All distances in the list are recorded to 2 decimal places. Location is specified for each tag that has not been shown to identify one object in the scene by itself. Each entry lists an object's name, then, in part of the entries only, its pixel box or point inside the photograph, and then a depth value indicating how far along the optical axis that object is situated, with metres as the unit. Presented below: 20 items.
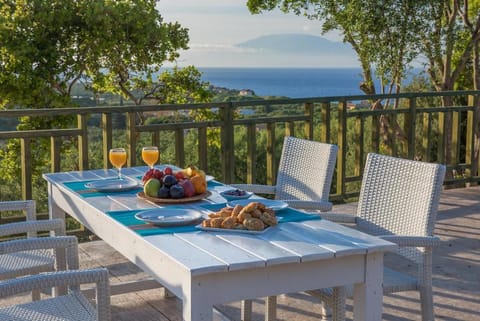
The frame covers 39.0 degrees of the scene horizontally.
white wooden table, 2.02
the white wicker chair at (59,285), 2.29
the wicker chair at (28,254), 2.99
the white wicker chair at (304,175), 3.60
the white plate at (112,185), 3.13
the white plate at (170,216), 2.48
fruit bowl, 2.88
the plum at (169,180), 2.93
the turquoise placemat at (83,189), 3.09
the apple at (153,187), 2.94
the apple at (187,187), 2.94
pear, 3.09
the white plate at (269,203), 2.72
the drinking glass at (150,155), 3.41
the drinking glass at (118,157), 3.34
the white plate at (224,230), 2.37
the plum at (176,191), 2.91
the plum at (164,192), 2.92
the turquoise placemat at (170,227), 2.43
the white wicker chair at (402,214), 2.79
